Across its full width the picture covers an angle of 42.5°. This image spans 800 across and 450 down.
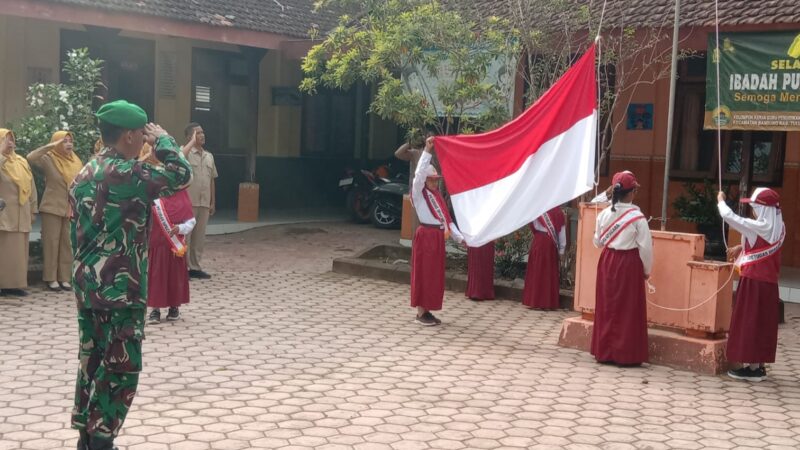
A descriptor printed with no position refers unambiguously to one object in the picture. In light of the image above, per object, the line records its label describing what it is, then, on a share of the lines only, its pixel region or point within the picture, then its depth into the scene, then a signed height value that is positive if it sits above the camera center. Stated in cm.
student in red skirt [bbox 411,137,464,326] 948 -90
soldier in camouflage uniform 485 -58
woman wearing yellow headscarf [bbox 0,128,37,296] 1013 -87
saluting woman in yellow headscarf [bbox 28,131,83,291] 1049 -76
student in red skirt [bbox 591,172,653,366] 794 -91
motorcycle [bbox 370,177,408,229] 1792 -101
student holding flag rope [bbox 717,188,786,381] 762 -92
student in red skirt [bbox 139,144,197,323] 891 -109
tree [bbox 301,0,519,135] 1170 +103
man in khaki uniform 1182 -67
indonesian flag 817 -5
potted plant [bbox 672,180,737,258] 1380 -70
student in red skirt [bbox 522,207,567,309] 1077 -119
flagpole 816 +55
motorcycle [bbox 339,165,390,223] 1859 -89
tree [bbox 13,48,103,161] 1160 +26
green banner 1187 +99
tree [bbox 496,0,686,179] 1188 +144
